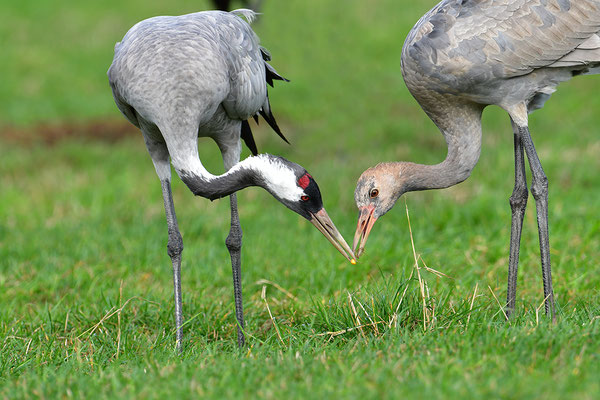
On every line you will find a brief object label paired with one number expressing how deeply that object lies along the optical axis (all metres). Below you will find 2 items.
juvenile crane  9.11
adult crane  8.84
